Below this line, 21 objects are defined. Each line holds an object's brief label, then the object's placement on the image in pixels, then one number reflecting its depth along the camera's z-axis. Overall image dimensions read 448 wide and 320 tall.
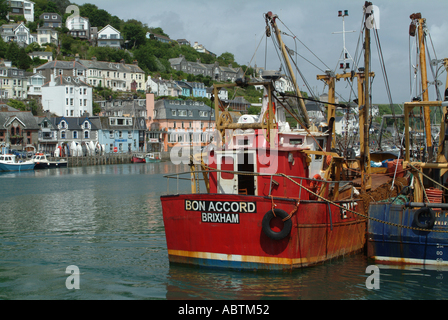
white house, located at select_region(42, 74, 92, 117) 108.19
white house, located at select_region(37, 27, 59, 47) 159.50
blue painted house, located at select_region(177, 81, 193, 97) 152.12
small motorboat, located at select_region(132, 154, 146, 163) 96.56
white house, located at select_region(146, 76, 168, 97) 143.00
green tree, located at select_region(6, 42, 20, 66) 131.50
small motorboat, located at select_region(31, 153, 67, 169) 79.06
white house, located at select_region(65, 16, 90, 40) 173.52
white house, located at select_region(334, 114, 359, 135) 123.97
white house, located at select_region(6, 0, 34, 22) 177.62
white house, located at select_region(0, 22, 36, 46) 153.12
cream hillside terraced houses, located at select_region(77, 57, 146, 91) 133.75
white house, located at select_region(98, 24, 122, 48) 173.00
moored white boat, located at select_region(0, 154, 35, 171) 72.69
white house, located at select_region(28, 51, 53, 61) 140.62
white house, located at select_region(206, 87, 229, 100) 152.20
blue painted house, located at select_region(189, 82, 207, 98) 154.50
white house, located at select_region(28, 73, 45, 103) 114.50
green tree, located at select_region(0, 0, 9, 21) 174.00
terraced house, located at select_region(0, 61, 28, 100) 114.12
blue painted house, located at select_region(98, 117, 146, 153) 100.88
